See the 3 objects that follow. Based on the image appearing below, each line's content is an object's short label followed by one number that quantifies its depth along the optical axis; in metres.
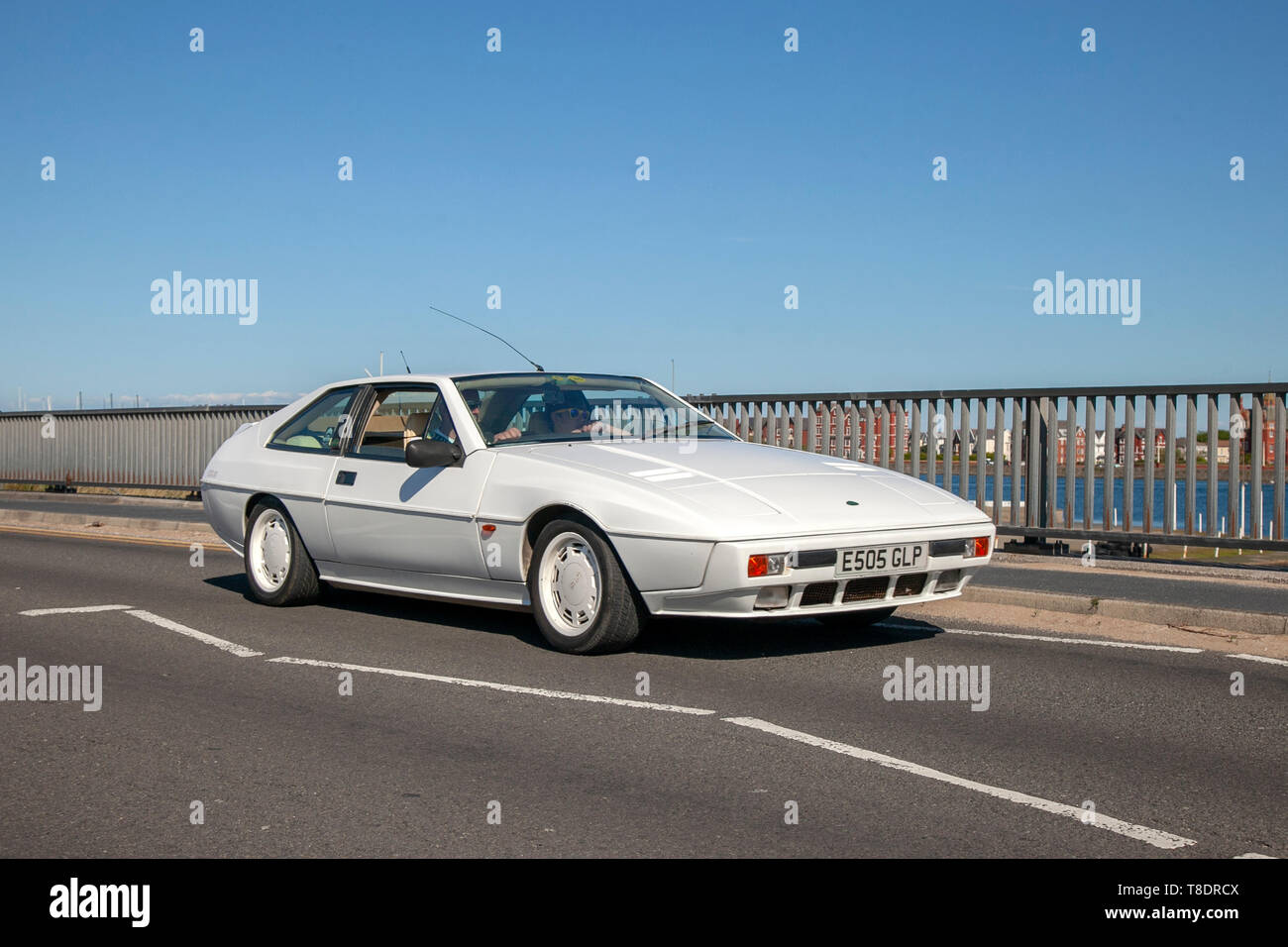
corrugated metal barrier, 22.39
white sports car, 6.67
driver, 8.12
